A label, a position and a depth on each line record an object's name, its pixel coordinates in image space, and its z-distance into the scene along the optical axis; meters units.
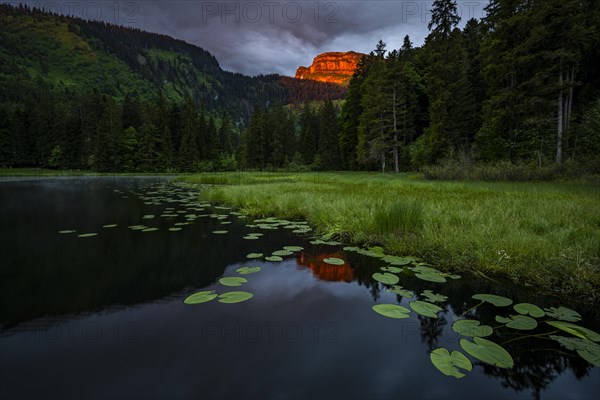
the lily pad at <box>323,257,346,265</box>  4.66
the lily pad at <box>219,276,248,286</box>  3.82
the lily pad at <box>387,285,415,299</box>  3.55
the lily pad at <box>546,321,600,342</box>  2.50
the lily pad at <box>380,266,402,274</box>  4.21
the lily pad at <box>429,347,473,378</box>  2.16
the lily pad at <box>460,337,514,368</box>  2.19
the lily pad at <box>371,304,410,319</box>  2.95
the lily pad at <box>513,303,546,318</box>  2.90
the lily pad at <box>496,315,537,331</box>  2.70
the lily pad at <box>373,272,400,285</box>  3.76
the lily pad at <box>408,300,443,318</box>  2.99
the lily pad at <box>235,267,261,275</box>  4.39
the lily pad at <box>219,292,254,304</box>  3.31
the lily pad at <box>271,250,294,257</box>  5.23
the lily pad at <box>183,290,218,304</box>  3.32
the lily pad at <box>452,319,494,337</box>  2.61
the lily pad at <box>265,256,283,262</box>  4.91
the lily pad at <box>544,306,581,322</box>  2.83
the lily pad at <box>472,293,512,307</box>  3.18
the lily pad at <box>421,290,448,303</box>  3.36
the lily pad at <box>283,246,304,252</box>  5.43
